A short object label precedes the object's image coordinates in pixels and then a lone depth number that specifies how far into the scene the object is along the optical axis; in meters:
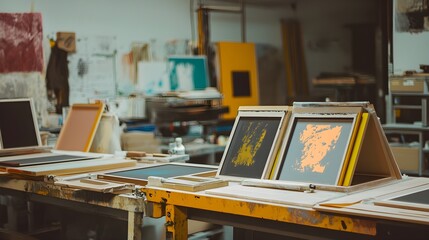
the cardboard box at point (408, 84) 6.34
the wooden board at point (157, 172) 3.00
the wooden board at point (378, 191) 2.19
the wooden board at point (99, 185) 2.77
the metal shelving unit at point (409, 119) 6.31
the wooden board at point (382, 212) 1.94
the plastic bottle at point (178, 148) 4.35
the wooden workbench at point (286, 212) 2.03
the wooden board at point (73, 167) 3.25
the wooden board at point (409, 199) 2.06
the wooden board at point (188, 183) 2.61
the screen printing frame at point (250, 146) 2.74
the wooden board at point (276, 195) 2.27
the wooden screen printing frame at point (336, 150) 2.47
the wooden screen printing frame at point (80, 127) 4.14
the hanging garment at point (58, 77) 6.15
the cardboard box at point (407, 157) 6.35
